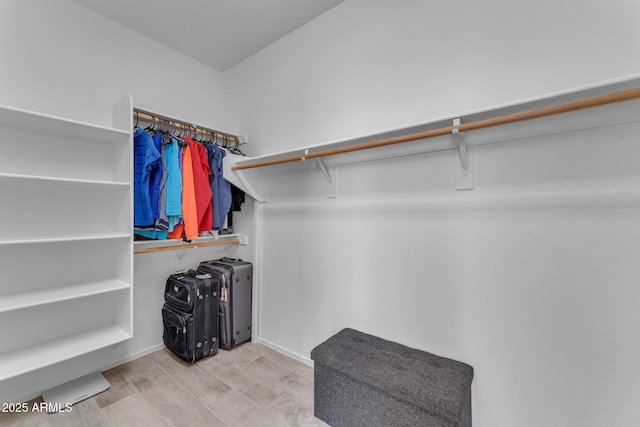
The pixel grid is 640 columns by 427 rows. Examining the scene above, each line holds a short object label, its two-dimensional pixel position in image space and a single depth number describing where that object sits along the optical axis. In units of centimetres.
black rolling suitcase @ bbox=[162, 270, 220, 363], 203
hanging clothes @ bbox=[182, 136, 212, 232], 211
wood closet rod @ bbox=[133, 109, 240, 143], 195
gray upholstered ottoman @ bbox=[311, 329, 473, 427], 118
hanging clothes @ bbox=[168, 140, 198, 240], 203
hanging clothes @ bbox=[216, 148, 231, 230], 226
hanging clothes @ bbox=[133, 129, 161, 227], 186
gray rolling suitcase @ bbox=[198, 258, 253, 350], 222
